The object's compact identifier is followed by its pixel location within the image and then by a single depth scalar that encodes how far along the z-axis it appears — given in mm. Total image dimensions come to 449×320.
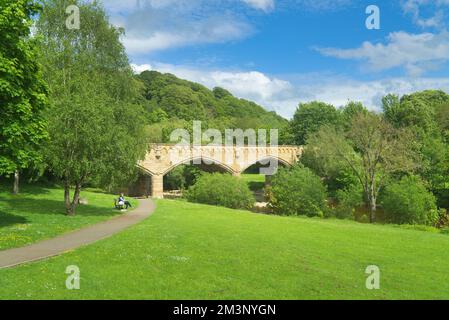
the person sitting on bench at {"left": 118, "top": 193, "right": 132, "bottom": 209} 28169
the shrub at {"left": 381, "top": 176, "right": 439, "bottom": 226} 37062
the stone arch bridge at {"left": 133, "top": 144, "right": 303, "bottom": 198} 50156
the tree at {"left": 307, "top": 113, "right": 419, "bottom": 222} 38656
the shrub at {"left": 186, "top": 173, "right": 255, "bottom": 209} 41844
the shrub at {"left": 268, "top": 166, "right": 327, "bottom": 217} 40250
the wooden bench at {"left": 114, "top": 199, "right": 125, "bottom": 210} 28309
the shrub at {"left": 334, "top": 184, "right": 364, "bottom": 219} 40281
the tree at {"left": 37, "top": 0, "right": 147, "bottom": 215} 22406
